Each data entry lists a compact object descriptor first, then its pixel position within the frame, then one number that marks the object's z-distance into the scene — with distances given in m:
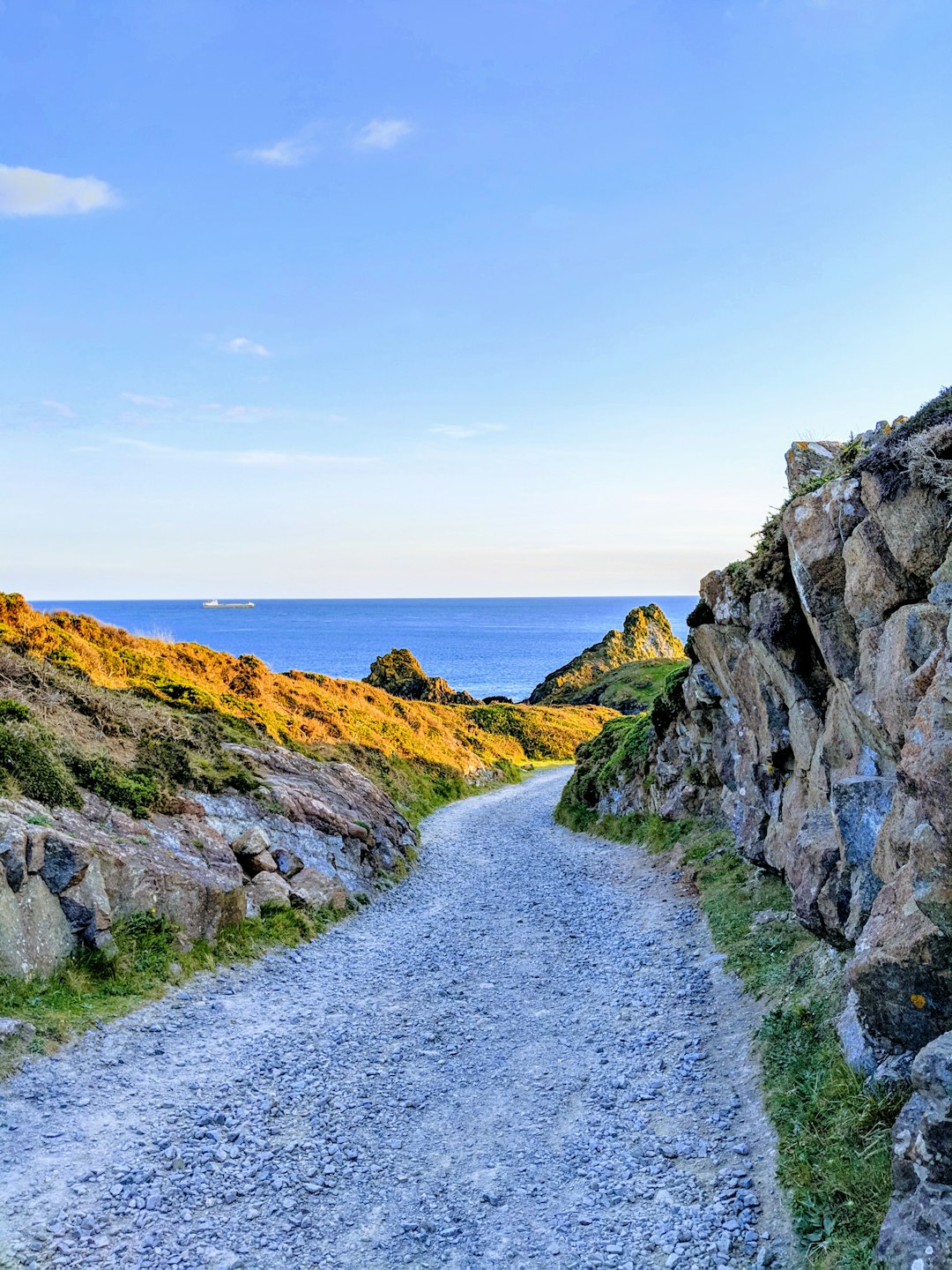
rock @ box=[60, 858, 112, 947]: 13.86
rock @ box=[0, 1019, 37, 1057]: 10.91
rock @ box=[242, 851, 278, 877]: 19.97
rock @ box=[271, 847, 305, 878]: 20.92
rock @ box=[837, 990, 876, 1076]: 8.49
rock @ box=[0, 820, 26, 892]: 13.01
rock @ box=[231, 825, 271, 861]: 20.03
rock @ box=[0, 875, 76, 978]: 12.52
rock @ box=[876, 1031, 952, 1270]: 5.97
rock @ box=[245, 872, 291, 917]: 18.61
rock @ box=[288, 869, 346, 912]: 20.09
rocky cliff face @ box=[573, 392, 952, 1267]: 7.29
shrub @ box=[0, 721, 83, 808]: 15.71
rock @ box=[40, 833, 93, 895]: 13.80
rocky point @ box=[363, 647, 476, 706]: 86.50
